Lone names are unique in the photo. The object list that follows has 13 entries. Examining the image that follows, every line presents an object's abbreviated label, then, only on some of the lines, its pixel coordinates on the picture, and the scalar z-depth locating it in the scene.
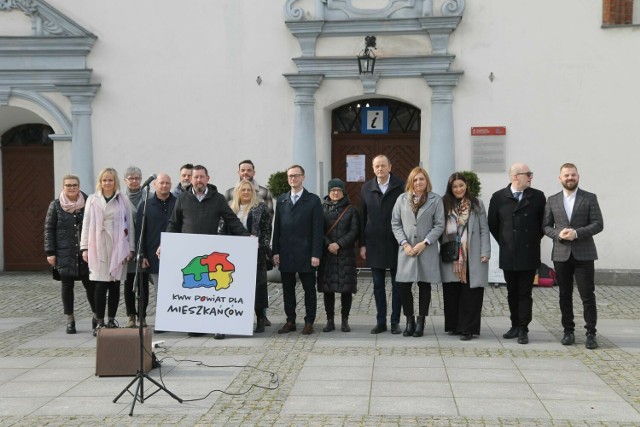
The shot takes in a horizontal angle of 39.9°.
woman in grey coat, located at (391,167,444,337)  9.16
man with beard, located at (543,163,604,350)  8.70
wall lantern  14.03
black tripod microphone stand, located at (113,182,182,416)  6.54
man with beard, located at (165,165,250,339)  9.25
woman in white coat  9.52
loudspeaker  7.35
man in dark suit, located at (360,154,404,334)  9.55
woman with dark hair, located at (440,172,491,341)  9.12
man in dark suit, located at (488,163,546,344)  8.99
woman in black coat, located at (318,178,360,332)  9.57
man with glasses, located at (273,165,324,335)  9.52
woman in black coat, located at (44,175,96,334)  9.79
